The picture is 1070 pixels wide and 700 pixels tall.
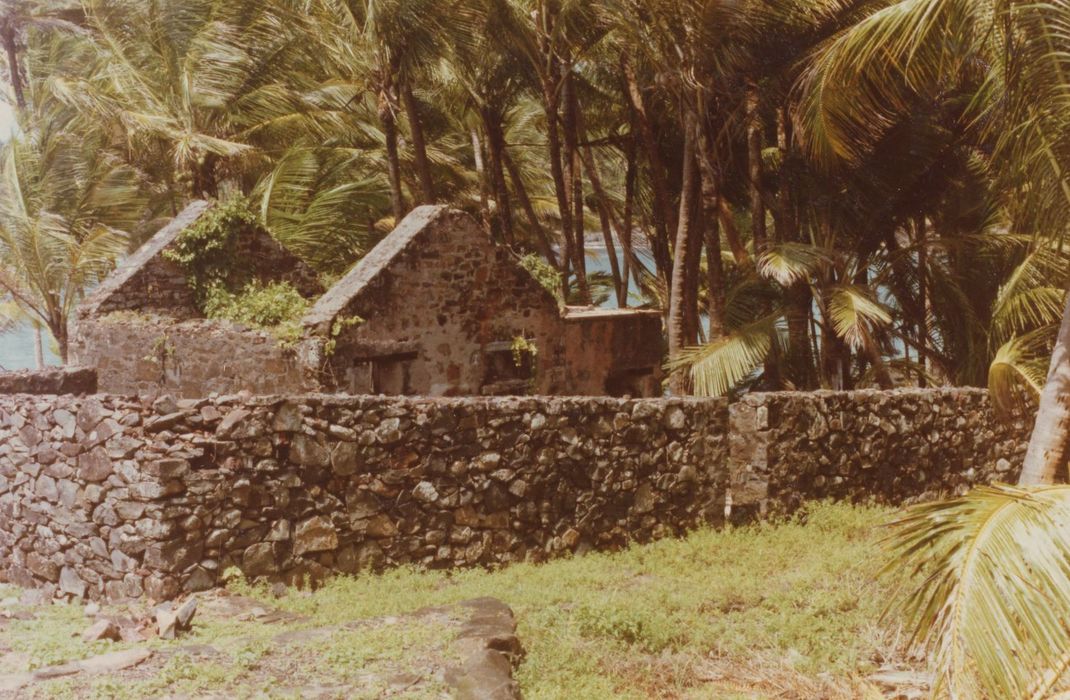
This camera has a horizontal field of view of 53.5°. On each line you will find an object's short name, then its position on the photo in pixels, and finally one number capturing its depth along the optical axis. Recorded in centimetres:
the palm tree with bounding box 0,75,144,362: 2036
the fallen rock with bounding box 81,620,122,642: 627
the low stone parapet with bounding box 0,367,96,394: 1123
